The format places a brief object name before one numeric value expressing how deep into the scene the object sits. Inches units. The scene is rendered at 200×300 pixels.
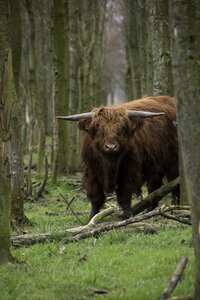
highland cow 778.2
